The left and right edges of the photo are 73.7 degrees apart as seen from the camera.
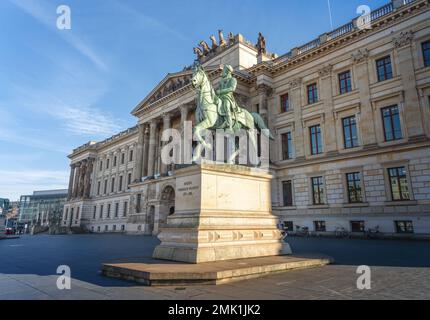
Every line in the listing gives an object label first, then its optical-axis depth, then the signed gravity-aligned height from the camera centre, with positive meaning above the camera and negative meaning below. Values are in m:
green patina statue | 9.84 +4.18
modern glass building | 127.91 +9.42
